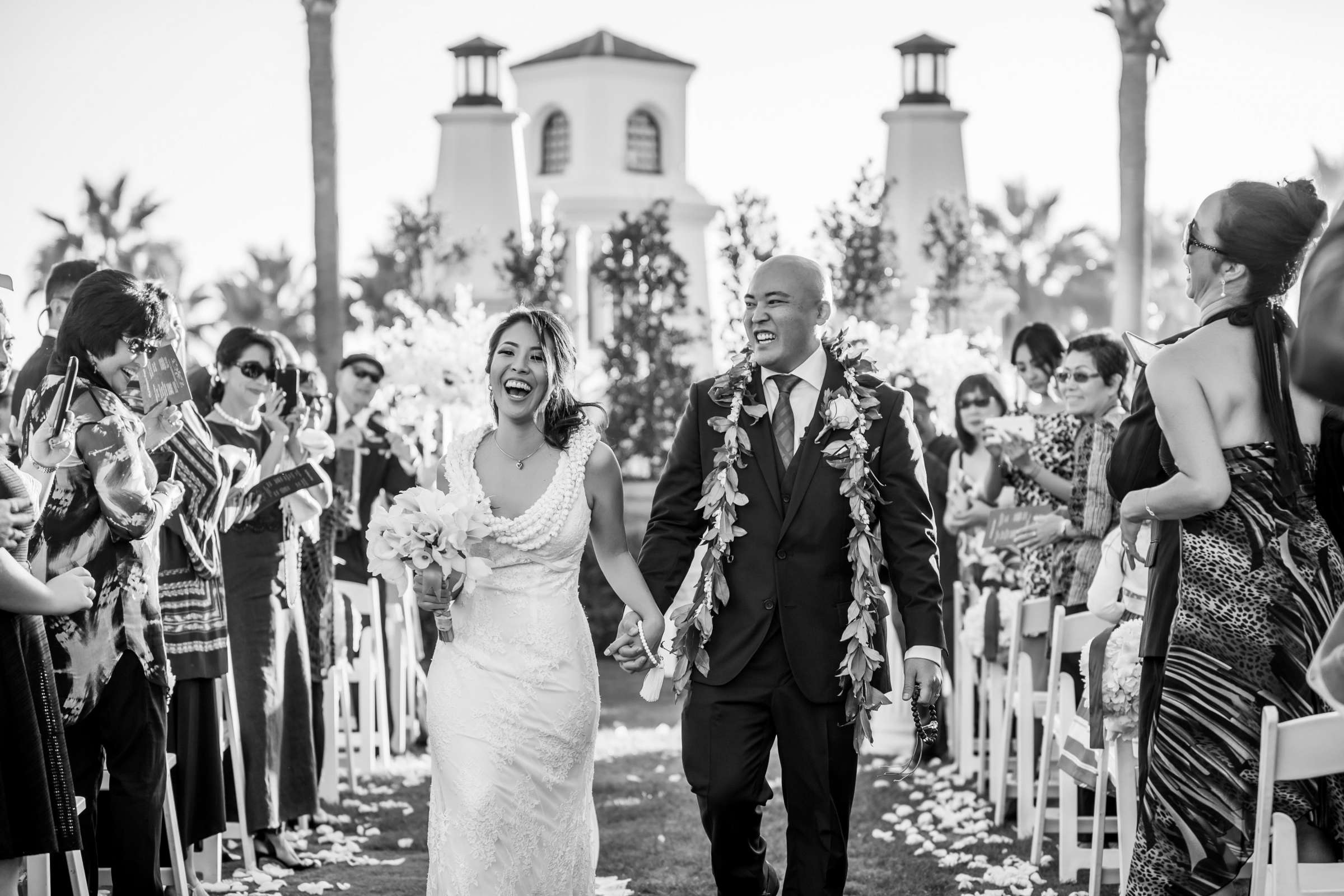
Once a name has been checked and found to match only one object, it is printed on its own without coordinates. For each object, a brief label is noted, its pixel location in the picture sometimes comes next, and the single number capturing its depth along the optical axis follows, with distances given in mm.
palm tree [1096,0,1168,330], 20891
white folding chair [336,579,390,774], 10891
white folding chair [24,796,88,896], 5379
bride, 5539
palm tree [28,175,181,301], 39969
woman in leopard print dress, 4699
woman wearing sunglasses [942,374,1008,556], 9966
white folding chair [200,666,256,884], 7441
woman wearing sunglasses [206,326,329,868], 7859
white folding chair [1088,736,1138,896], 6438
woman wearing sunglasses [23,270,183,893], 5852
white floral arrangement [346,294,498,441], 13547
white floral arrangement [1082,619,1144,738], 6184
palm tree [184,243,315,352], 45938
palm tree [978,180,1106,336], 50750
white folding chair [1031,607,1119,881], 7473
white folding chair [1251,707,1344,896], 4223
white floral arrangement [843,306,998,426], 12852
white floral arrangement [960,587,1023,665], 9539
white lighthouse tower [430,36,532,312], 35844
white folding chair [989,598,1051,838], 8445
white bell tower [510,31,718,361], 39219
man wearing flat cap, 10852
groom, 5664
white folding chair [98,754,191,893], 6653
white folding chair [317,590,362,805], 9523
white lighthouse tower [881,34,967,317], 36531
